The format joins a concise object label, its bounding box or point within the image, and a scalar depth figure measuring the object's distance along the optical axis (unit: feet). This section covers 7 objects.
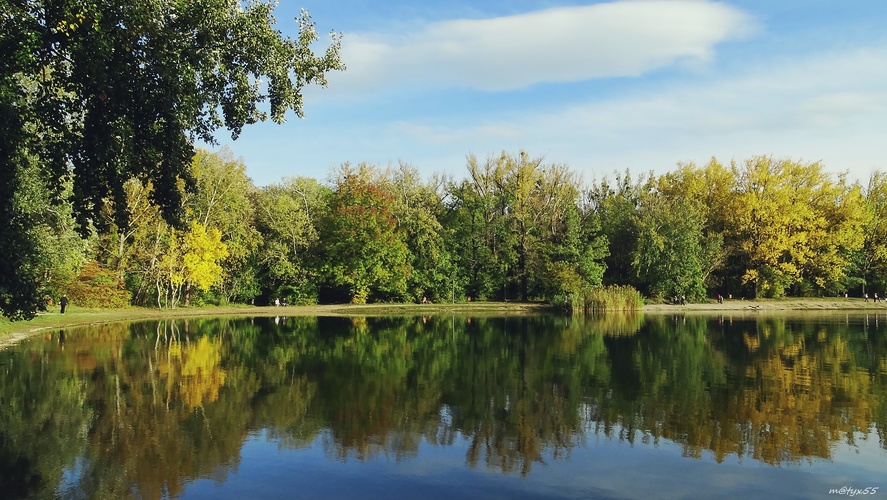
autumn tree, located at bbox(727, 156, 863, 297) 205.46
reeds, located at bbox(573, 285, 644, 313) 167.32
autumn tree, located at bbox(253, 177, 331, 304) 192.44
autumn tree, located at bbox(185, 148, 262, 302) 177.17
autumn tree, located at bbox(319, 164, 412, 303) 187.42
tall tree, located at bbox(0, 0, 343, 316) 37.50
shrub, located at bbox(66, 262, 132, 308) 155.02
